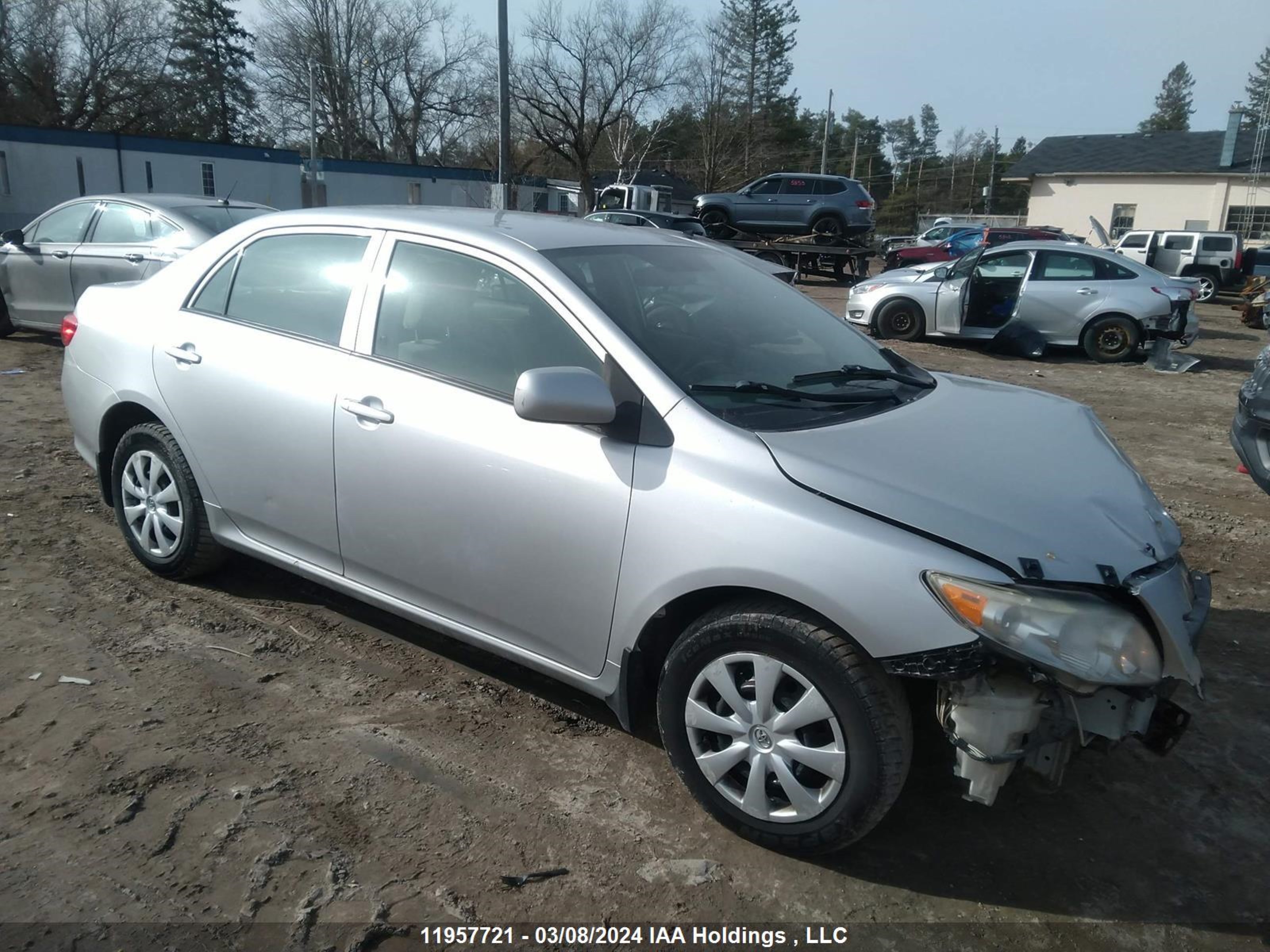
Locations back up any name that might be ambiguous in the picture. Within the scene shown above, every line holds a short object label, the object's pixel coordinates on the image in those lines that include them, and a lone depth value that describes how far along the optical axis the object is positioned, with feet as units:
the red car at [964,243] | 84.79
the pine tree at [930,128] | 340.80
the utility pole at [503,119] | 58.85
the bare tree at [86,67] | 151.84
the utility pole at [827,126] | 193.70
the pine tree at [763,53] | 207.92
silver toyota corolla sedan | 8.19
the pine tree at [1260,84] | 261.85
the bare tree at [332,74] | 178.29
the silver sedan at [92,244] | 28.66
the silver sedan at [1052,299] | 43.62
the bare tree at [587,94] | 148.15
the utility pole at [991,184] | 229.25
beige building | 139.03
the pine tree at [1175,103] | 275.18
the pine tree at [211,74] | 177.88
